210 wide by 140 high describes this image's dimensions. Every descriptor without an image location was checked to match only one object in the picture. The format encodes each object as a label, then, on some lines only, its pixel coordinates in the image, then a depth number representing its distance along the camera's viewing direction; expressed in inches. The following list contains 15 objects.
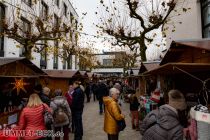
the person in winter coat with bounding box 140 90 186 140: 88.5
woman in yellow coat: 139.9
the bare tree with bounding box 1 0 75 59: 329.0
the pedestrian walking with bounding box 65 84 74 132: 218.8
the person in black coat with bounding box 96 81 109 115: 364.1
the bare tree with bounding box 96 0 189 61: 340.6
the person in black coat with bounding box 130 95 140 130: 244.4
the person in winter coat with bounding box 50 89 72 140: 172.5
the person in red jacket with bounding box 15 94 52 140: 127.3
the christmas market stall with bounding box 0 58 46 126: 187.2
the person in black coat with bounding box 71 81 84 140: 193.1
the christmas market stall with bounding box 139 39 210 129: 95.4
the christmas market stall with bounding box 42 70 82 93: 442.0
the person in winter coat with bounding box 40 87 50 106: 174.4
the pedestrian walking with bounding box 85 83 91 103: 543.3
